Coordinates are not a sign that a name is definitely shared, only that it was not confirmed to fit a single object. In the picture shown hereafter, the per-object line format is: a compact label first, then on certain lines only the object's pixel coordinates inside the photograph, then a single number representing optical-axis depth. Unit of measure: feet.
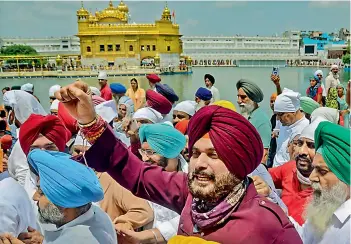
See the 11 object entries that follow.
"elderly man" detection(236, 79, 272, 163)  9.13
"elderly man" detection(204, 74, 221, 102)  16.27
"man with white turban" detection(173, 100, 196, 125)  11.32
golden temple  119.34
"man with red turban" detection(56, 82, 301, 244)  3.61
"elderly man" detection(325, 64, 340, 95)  17.19
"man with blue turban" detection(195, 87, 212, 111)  13.69
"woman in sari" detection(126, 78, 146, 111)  16.96
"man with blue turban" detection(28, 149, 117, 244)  4.07
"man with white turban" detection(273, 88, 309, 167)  9.01
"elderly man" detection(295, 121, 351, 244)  4.11
